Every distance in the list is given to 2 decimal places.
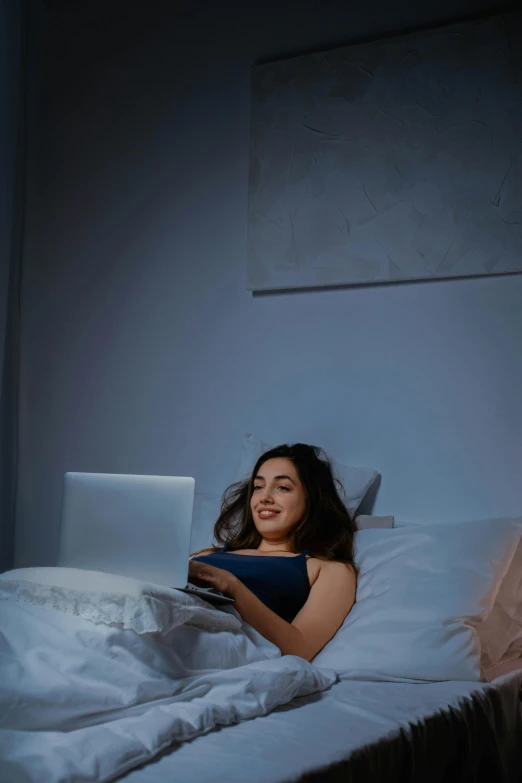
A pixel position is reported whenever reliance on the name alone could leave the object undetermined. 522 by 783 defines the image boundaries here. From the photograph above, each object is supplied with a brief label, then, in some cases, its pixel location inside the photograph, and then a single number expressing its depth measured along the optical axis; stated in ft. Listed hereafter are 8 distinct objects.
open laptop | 5.32
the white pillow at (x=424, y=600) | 6.05
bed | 4.07
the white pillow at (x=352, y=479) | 8.02
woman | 6.19
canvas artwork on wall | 7.89
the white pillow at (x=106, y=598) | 4.76
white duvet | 3.91
